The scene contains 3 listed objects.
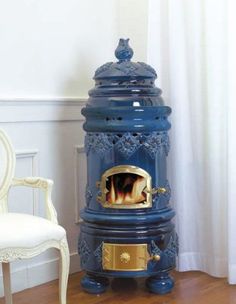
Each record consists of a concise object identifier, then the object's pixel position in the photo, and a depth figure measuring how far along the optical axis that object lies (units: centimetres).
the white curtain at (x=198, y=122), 270
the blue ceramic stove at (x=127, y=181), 244
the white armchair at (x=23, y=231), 189
